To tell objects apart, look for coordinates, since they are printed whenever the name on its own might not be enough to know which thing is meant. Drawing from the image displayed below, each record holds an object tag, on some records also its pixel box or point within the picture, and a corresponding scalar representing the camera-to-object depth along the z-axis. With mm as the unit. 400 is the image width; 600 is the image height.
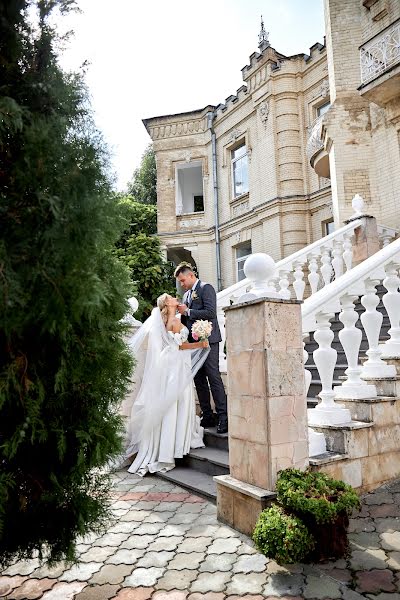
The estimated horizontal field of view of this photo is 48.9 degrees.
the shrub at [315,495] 2711
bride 4906
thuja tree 1776
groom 5113
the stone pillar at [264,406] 3109
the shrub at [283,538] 2617
